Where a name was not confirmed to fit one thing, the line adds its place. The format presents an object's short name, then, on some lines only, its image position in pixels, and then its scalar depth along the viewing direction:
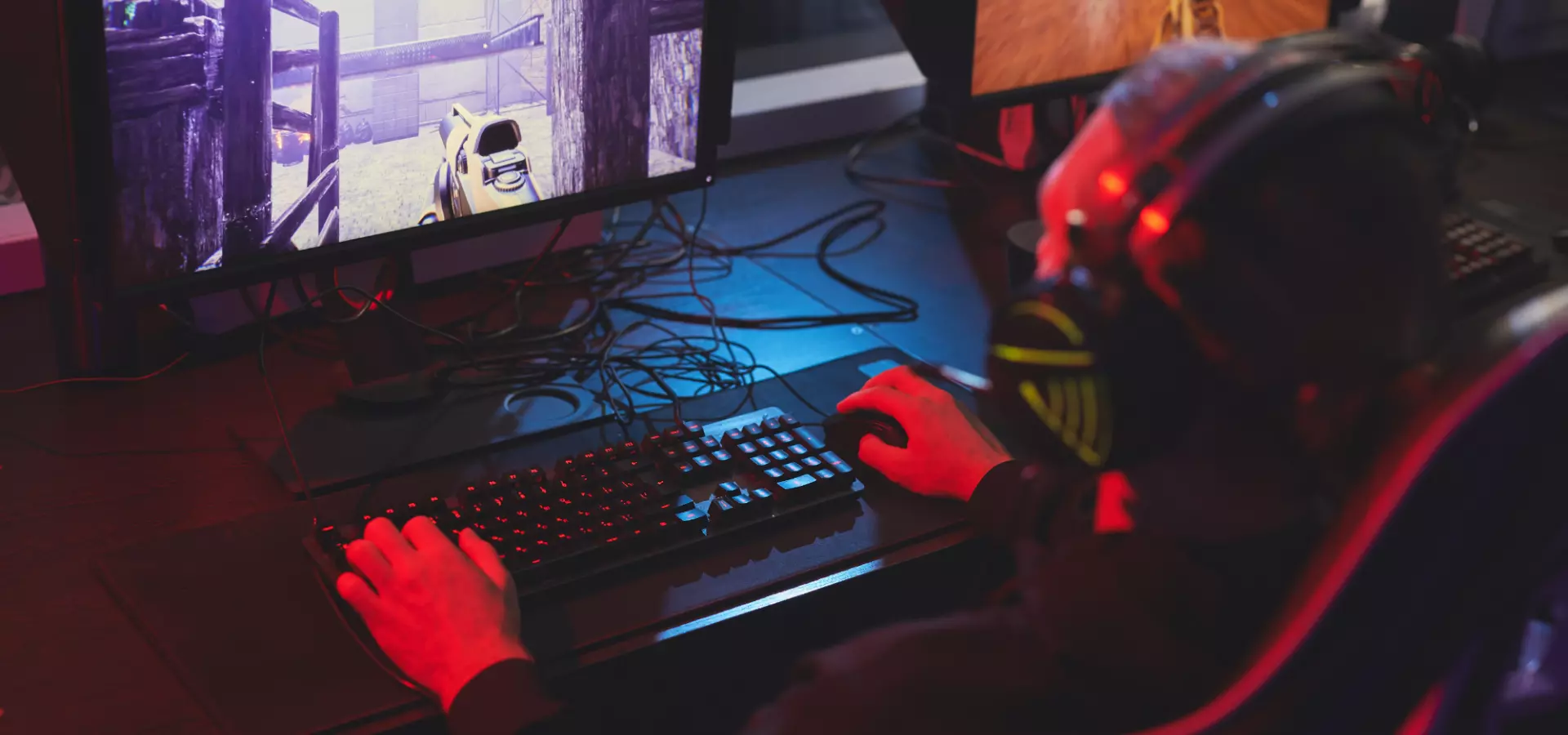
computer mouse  1.04
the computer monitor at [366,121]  0.89
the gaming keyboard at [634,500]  0.88
